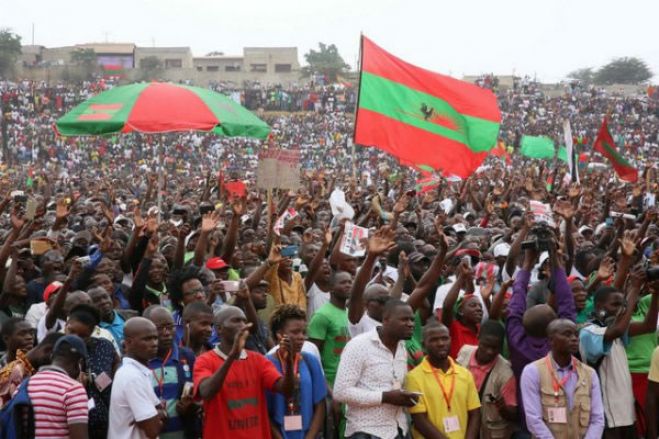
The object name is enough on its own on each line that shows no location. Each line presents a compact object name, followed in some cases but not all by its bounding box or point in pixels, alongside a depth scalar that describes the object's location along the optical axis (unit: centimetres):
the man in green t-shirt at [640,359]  648
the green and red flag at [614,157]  1672
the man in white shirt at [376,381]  534
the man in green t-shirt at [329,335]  614
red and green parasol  927
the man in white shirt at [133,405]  471
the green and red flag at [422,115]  1252
